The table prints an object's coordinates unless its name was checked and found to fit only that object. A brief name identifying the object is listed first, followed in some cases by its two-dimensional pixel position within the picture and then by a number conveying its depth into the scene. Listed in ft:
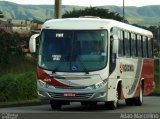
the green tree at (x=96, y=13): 337.78
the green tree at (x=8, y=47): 164.04
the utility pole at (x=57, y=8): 115.03
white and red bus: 75.20
